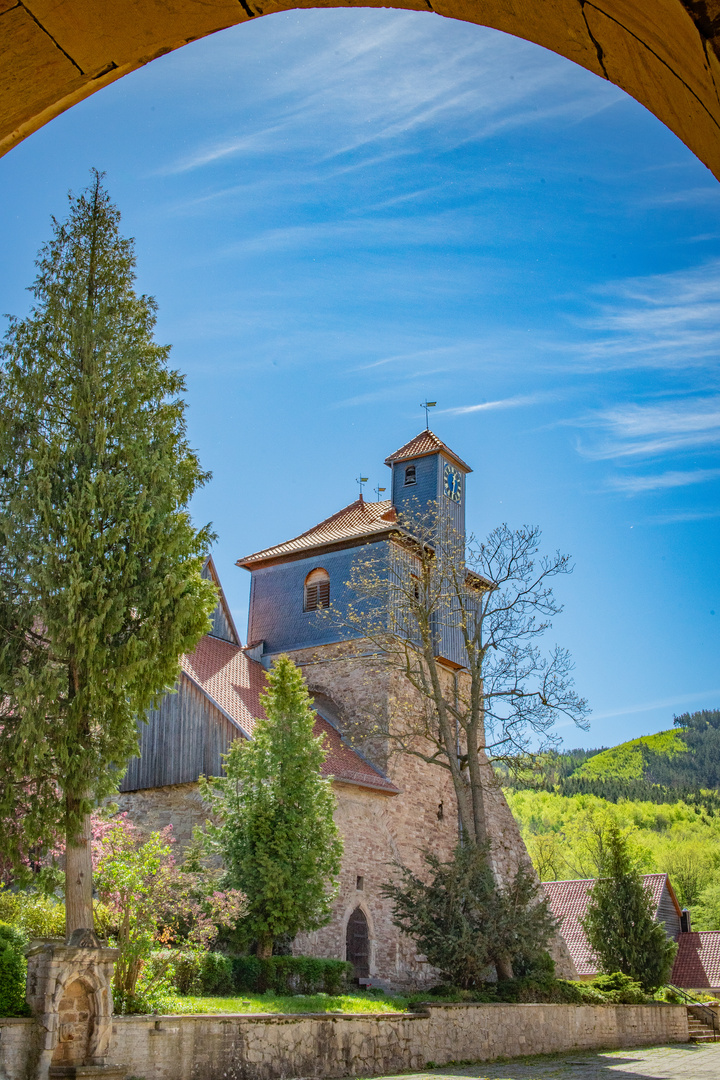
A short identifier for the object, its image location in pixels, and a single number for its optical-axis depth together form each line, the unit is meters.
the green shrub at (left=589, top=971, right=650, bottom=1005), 19.95
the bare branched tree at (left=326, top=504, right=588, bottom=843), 19.78
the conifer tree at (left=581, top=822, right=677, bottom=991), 23.12
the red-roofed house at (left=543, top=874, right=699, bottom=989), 32.47
